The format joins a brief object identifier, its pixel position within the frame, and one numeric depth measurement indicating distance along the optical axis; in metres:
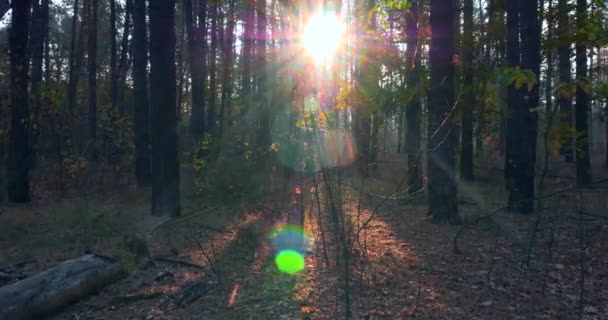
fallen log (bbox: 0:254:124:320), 4.35
